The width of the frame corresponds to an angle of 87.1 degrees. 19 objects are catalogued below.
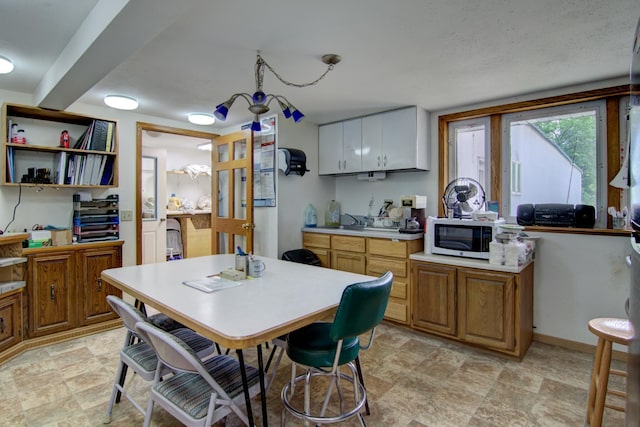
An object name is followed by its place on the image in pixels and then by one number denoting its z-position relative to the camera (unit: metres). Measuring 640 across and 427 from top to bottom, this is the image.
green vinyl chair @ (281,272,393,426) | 1.44
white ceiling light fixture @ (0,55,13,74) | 2.27
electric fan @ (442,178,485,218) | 3.12
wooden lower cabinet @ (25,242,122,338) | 2.84
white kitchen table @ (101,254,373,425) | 1.31
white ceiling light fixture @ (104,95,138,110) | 3.01
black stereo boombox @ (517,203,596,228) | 2.78
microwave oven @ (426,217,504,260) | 2.81
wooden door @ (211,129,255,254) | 3.63
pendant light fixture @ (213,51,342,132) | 2.14
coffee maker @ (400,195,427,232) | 3.42
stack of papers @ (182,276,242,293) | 1.85
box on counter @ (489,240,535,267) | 2.58
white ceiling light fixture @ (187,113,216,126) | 3.56
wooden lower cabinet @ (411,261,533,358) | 2.59
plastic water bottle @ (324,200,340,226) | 4.32
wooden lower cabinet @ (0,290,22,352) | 2.57
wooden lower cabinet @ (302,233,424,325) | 3.24
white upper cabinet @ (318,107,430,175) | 3.42
